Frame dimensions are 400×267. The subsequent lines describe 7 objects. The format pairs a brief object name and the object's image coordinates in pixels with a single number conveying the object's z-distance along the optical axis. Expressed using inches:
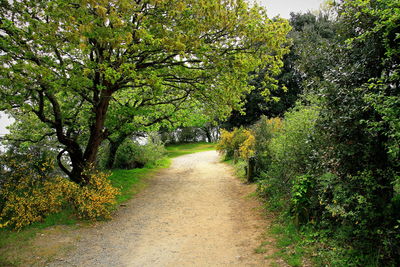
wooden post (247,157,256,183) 481.6
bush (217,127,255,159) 771.4
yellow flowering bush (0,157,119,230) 284.5
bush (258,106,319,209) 291.2
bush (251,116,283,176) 458.3
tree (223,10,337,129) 917.8
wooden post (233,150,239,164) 723.2
